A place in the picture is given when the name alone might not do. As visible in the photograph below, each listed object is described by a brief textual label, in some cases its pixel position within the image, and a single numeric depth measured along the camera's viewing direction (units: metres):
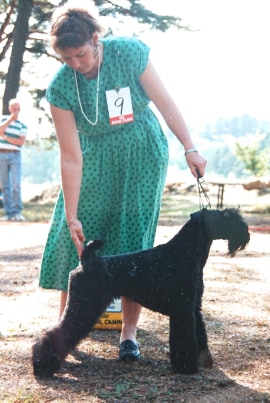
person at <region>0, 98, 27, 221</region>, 8.86
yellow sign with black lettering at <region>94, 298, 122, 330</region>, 3.26
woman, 2.61
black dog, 2.41
